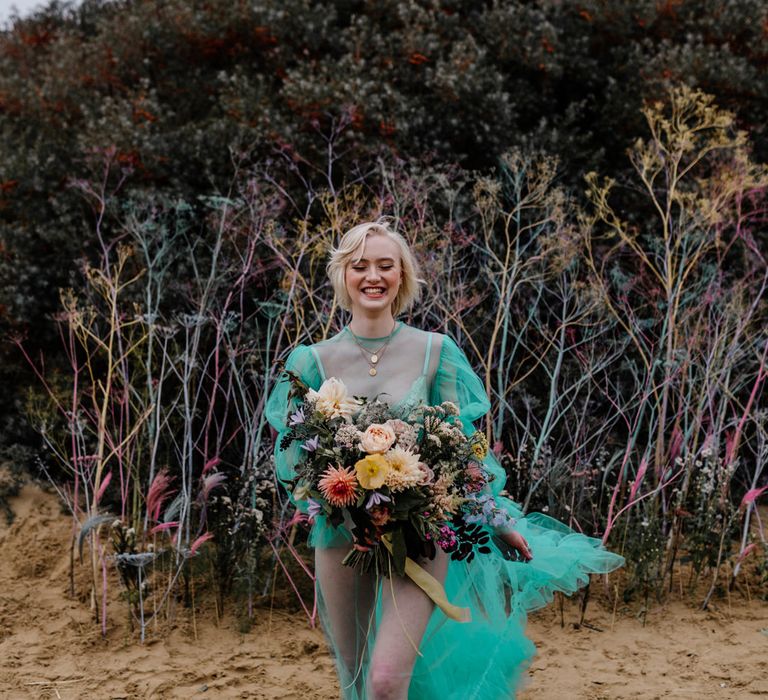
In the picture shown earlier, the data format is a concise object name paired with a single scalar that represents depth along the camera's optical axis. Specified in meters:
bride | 2.59
